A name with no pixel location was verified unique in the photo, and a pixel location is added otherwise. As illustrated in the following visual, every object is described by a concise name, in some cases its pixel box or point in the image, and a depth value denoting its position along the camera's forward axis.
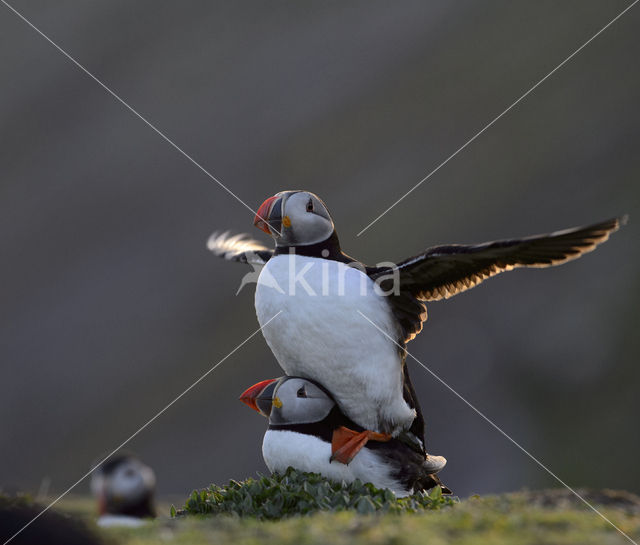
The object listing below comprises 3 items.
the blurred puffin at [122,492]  8.05
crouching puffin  10.59
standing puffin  10.09
